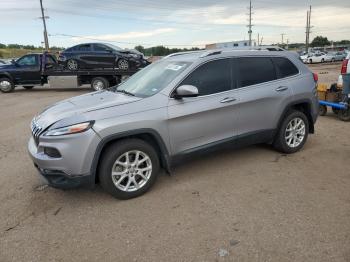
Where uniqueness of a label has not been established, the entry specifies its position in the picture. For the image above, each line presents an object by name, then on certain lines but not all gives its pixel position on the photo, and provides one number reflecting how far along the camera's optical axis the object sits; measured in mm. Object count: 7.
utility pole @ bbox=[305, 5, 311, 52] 74969
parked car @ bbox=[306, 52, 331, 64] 44750
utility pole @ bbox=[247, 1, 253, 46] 72950
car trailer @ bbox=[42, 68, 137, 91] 16203
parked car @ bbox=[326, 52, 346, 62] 44881
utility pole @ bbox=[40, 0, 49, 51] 45594
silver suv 3750
